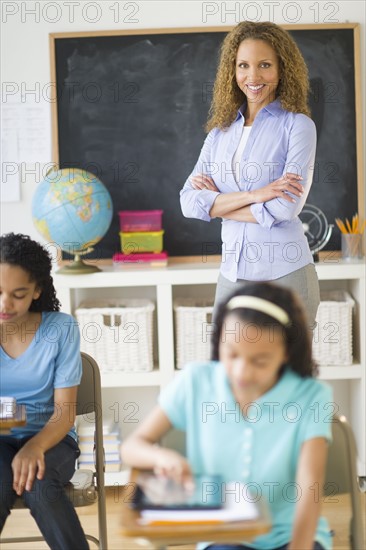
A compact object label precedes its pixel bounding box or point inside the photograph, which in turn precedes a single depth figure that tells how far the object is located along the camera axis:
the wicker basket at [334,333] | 3.41
